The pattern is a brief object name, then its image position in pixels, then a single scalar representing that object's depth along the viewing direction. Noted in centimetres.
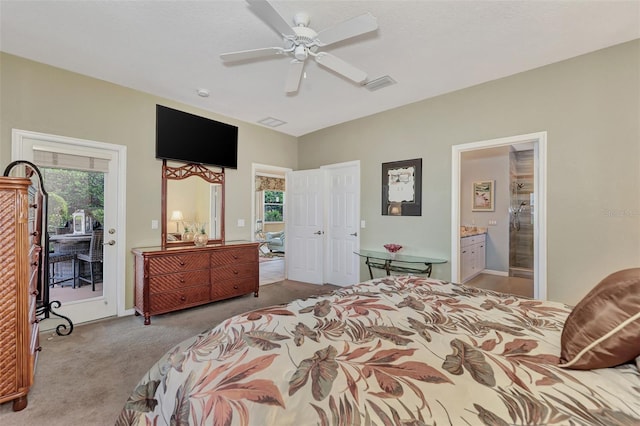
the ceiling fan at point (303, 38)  173
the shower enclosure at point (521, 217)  536
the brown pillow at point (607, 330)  86
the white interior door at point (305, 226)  483
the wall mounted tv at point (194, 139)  361
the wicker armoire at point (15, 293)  163
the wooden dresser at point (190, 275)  314
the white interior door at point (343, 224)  449
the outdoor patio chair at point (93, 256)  317
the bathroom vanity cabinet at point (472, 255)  460
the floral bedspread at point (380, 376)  74
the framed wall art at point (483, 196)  577
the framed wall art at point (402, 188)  381
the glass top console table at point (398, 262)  353
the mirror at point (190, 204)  370
